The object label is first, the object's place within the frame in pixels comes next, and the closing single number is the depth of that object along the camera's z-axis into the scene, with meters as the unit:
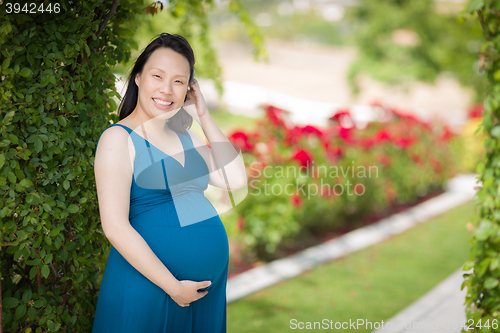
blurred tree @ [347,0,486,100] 16.59
